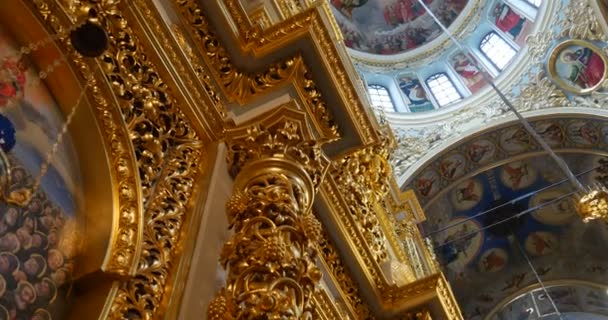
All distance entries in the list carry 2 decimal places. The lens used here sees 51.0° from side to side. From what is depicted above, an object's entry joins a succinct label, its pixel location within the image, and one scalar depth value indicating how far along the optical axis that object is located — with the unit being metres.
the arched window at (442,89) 17.31
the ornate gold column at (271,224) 2.77
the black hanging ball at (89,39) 2.87
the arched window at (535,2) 15.93
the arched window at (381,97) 17.64
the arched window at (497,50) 16.61
